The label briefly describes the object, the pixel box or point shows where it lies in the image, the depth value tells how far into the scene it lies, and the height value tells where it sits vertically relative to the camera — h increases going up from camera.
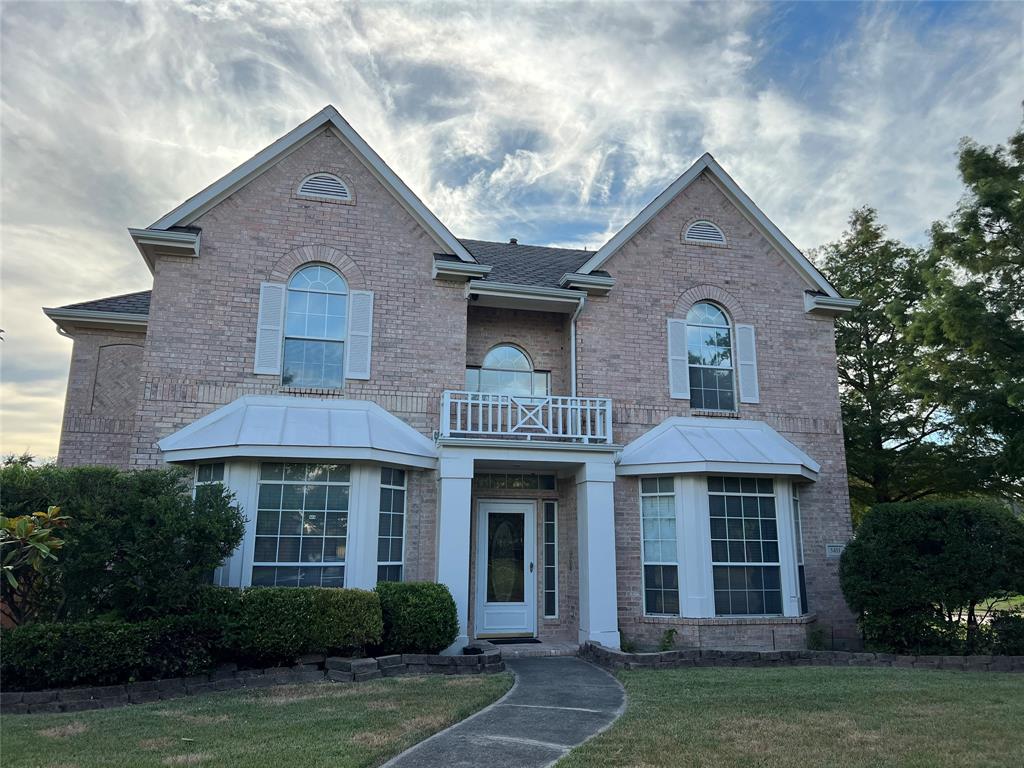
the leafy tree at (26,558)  7.16 -0.09
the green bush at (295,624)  10.03 -1.00
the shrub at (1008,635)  11.98 -1.29
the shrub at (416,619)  11.09 -1.01
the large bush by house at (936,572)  11.88 -0.28
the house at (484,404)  12.22 +2.76
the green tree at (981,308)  15.61 +5.33
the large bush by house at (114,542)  9.39 +0.11
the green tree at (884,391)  18.72 +4.41
